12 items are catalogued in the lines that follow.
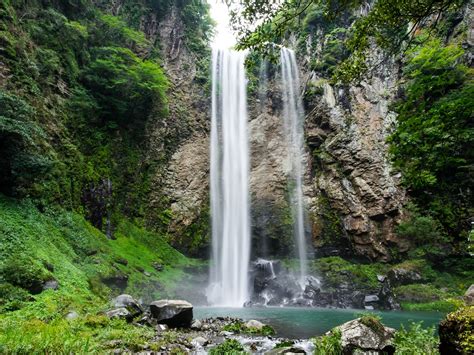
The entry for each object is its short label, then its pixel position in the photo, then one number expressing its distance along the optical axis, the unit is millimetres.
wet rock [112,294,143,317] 8889
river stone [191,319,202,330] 9245
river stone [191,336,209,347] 7279
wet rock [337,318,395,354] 5859
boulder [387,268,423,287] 17522
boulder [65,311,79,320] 7216
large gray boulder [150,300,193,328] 9102
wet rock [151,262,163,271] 17875
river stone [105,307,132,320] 8088
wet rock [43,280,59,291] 8680
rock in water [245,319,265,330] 9281
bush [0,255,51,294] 7961
